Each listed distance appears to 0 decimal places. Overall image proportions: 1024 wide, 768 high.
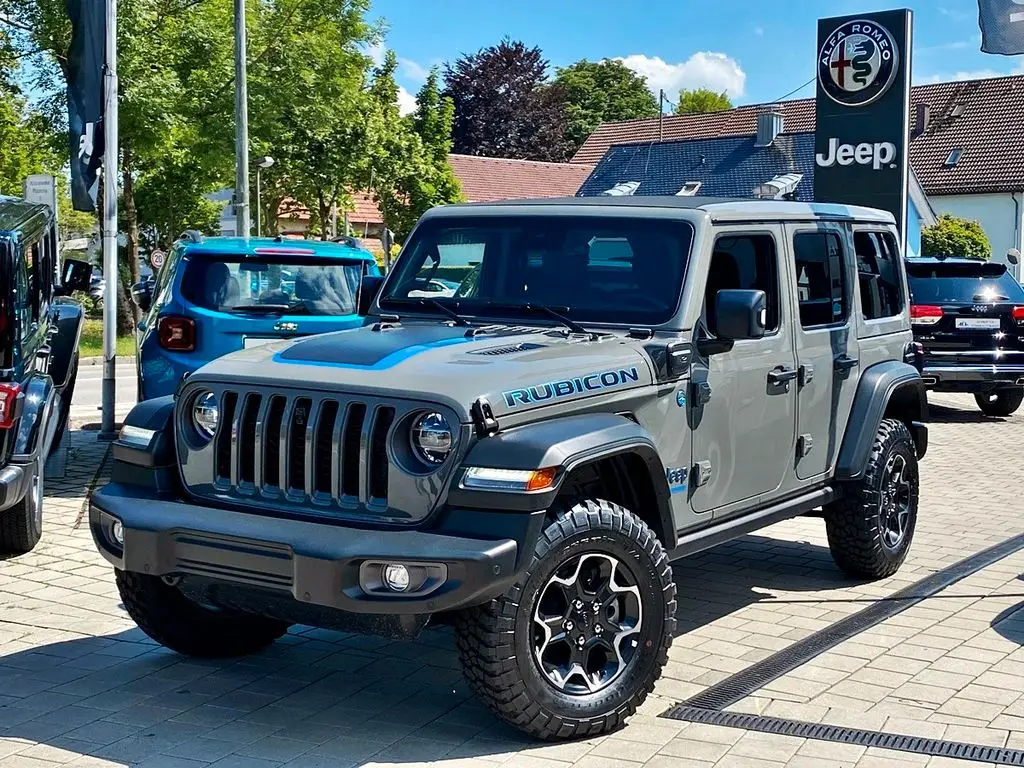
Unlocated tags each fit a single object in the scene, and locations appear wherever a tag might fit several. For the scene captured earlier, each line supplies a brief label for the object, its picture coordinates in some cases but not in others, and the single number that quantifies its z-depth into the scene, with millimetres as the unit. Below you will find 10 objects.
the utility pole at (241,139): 22797
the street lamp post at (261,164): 28344
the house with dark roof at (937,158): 46844
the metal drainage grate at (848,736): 4727
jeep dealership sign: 17688
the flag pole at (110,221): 12297
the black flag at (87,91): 12602
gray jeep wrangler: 4574
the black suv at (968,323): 14859
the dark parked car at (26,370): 7234
